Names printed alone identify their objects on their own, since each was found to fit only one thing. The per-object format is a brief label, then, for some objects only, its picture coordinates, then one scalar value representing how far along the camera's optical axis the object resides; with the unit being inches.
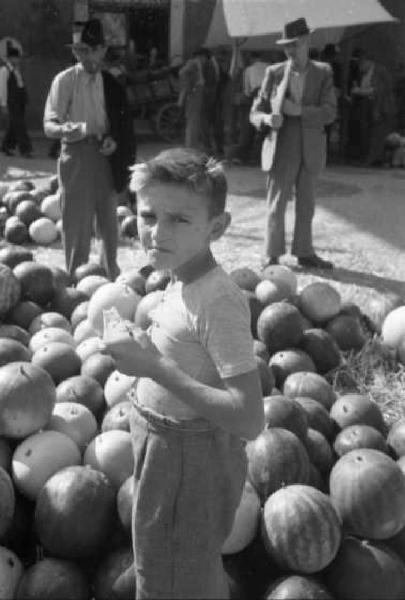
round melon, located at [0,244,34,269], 220.5
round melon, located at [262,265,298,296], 200.7
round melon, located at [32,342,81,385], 160.2
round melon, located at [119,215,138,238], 324.5
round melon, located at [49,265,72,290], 209.8
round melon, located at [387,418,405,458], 139.3
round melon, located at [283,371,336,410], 156.3
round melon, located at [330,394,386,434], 146.3
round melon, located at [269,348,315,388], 167.3
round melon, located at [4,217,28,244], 318.7
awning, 380.2
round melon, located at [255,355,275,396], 152.3
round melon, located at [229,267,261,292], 204.8
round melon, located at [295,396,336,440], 144.7
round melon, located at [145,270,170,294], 193.2
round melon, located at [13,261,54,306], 198.7
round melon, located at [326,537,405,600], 107.1
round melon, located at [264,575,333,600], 102.7
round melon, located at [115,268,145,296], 201.7
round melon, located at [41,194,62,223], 332.2
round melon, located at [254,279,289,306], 195.8
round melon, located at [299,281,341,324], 197.8
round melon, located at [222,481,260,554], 111.4
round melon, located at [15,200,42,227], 328.2
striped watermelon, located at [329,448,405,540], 113.9
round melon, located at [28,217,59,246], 317.4
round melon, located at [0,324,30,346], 175.2
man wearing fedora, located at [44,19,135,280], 225.5
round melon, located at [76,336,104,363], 168.7
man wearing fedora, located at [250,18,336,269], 260.4
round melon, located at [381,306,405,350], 191.5
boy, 76.6
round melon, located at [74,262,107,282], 222.7
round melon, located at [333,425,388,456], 134.7
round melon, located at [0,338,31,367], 152.8
